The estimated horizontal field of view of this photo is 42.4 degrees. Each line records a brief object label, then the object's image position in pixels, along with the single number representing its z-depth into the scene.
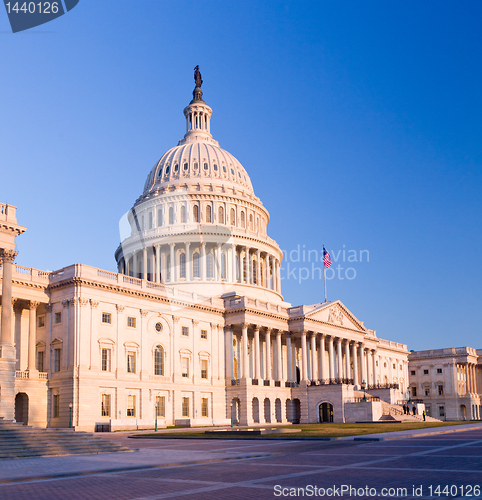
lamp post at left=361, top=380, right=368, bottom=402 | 84.96
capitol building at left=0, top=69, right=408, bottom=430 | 66.81
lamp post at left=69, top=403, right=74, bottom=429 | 62.87
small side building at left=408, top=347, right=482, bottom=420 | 140.88
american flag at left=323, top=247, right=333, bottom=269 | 99.81
